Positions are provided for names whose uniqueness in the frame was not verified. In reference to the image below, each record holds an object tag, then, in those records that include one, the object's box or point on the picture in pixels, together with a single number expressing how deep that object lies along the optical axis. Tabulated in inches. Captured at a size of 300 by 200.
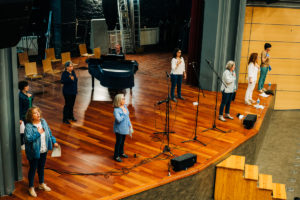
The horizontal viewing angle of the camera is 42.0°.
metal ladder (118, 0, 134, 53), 569.3
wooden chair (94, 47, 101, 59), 461.4
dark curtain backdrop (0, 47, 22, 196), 205.3
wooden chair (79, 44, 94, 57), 473.5
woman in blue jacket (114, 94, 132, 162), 227.9
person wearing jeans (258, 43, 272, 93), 374.6
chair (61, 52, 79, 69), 420.1
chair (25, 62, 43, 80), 372.5
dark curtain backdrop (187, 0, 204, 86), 403.2
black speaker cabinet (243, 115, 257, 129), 305.6
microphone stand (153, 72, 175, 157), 261.9
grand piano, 354.0
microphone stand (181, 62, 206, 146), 282.6
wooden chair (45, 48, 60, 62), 439.2
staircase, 254.2
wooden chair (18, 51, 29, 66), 419.8
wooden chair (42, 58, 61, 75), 394.3
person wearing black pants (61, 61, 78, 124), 284.5
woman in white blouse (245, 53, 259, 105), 339.9
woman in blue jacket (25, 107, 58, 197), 196.1
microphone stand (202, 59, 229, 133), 303.1
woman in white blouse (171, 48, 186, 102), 340.5
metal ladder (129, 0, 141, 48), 576.0
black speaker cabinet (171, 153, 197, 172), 235.8
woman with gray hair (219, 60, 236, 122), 298.8
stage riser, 224.7
